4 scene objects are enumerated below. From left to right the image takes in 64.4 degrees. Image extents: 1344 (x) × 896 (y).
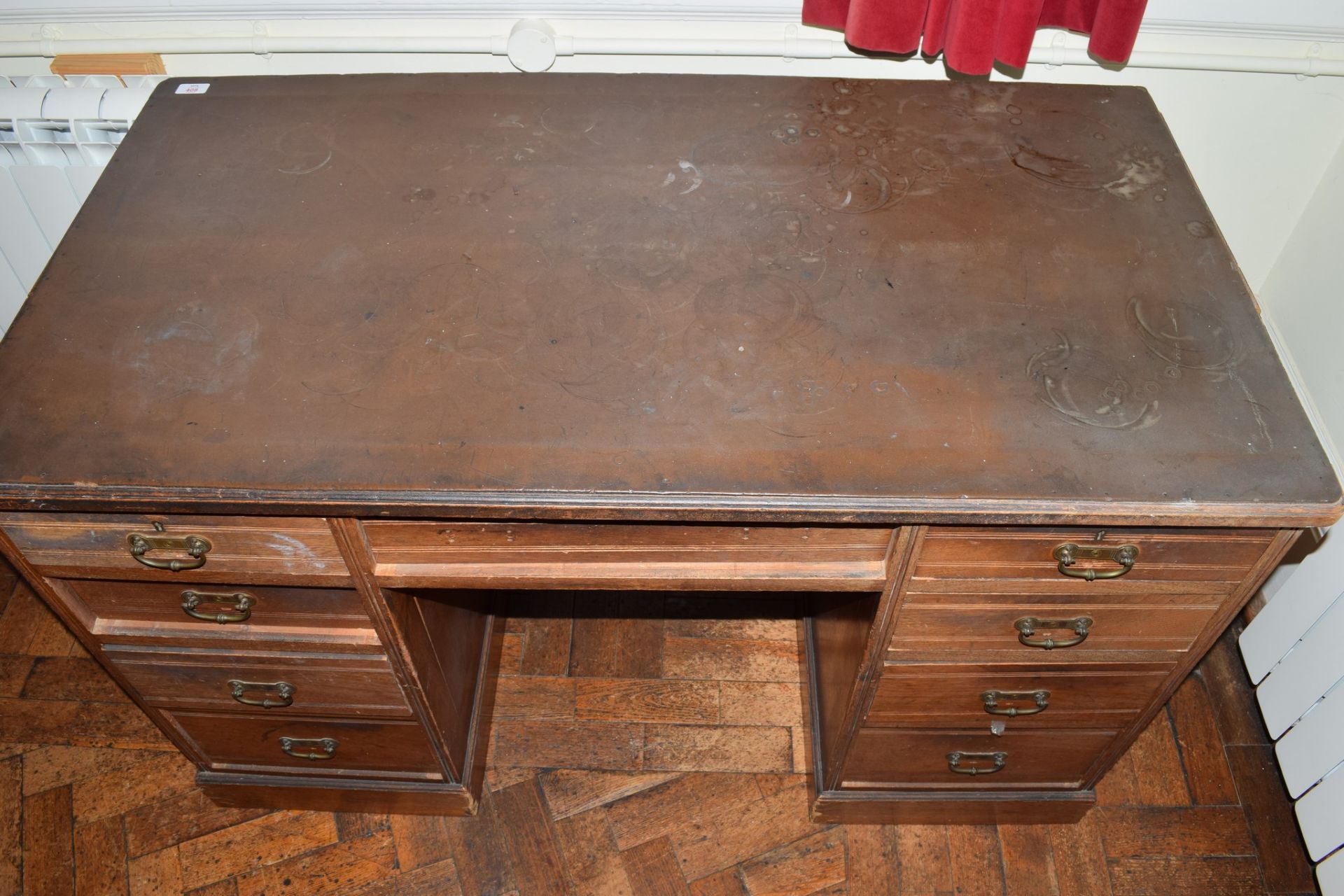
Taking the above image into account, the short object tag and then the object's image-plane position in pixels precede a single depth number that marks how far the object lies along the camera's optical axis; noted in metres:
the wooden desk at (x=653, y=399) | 1.21
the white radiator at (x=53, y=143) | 1.80
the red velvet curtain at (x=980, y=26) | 1.58
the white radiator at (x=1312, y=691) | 1.71
